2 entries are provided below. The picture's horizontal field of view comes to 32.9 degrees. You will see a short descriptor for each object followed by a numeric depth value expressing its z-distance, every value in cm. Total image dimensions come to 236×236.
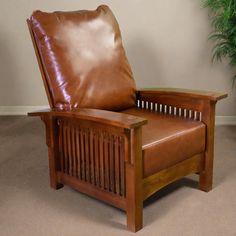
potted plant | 281
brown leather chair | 178
